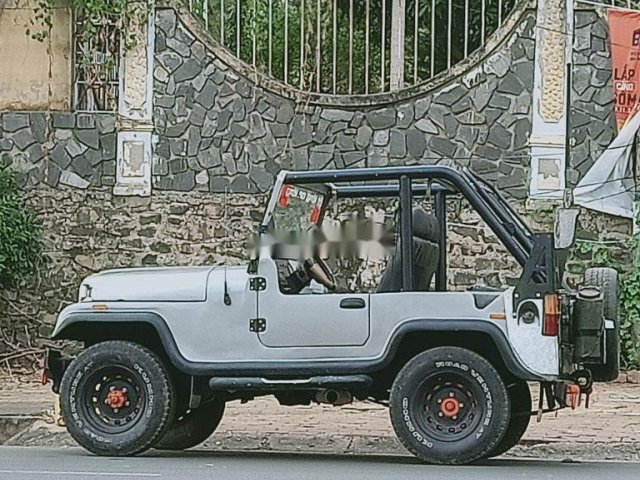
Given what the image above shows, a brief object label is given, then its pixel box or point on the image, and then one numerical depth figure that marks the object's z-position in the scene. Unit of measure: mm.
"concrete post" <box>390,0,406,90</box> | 16094
